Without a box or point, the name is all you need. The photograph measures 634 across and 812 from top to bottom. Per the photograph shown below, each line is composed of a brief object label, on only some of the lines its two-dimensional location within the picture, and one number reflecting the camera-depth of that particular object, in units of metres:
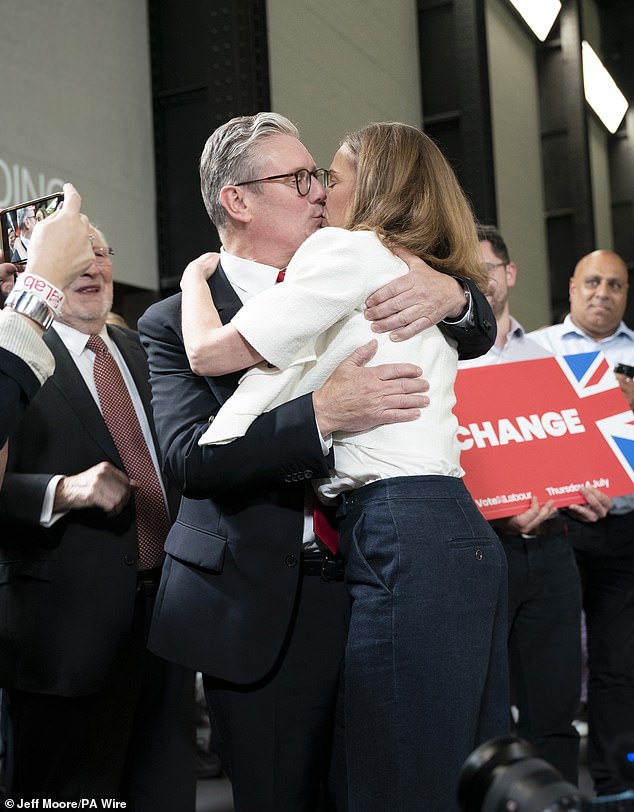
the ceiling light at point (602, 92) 12.88
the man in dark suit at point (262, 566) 1.78
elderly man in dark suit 2.43
